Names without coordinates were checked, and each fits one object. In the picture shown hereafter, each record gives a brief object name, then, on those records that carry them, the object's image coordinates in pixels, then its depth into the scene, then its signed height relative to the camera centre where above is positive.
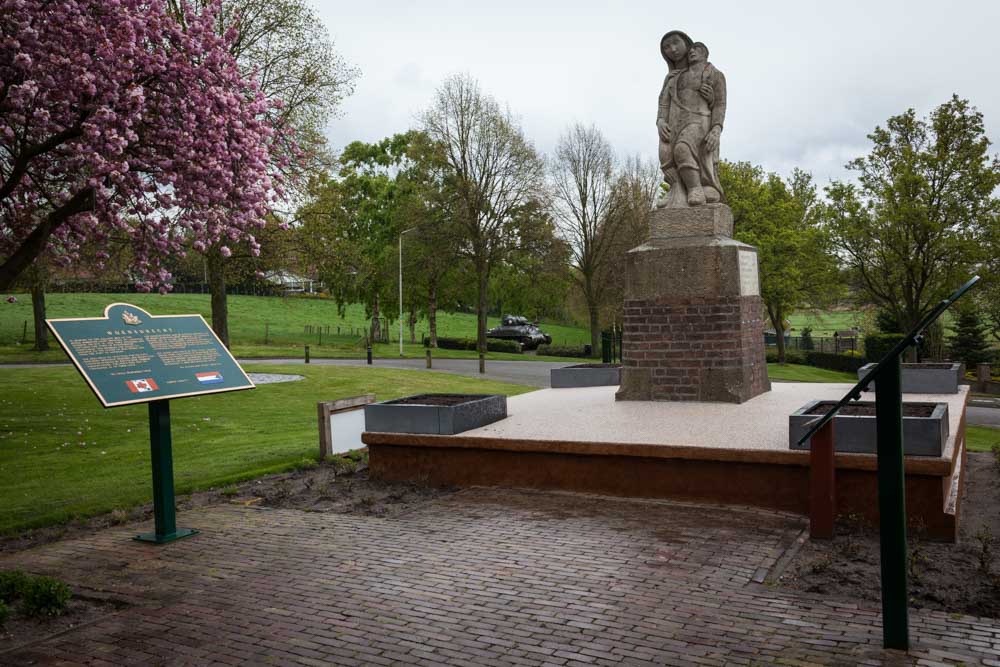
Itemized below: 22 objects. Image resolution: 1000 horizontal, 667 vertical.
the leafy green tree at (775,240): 38.53 +3.15
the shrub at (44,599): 5.09 -1.64
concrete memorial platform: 6.81 -1.40
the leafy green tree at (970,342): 37.22 -1.81
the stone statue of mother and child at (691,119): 12.19 +2.83
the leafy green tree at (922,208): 28.48 +3.35
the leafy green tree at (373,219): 49.59 +6.44
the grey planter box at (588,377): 15.09 -1.14
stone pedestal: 11.47 -0.05
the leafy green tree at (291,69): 22.81 +7.29
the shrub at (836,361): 39.36 -2.70
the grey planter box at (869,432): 6.61 -1.05
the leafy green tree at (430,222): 41.62 +4.90
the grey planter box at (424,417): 8.83 -1.06
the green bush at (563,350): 44.75 -1.96
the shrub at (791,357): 42.84 -2.58
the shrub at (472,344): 45.25 -1.54
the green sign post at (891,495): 4.33 -1.02
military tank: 50.56 -1.16
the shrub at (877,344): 35.56 -1.72
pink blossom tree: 10.22 +2.62
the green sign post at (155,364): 6.34 -0.30
